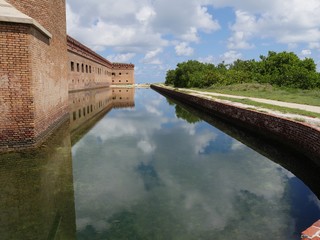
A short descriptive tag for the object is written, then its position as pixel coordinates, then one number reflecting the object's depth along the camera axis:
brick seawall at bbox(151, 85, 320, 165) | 6.32
